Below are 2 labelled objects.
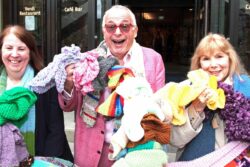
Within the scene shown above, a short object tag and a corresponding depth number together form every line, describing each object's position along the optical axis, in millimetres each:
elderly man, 2477
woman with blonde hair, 2275
